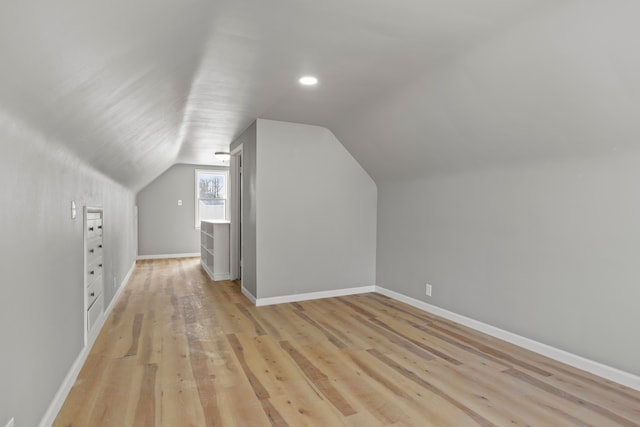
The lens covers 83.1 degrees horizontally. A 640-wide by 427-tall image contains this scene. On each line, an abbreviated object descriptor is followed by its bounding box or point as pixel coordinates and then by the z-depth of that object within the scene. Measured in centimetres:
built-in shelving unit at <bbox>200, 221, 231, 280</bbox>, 604
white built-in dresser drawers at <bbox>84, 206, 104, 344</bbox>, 292
